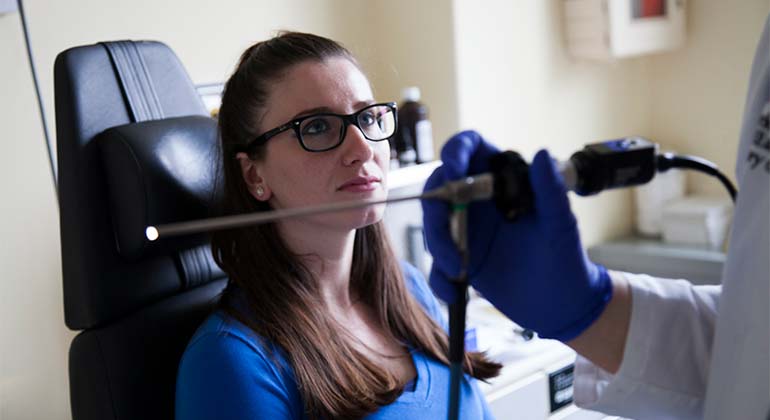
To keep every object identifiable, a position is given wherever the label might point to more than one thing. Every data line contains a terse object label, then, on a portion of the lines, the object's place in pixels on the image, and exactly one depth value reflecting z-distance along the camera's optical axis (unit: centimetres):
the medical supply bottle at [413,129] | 217
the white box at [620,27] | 235
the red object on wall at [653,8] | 243
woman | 122
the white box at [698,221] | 246
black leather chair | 122
